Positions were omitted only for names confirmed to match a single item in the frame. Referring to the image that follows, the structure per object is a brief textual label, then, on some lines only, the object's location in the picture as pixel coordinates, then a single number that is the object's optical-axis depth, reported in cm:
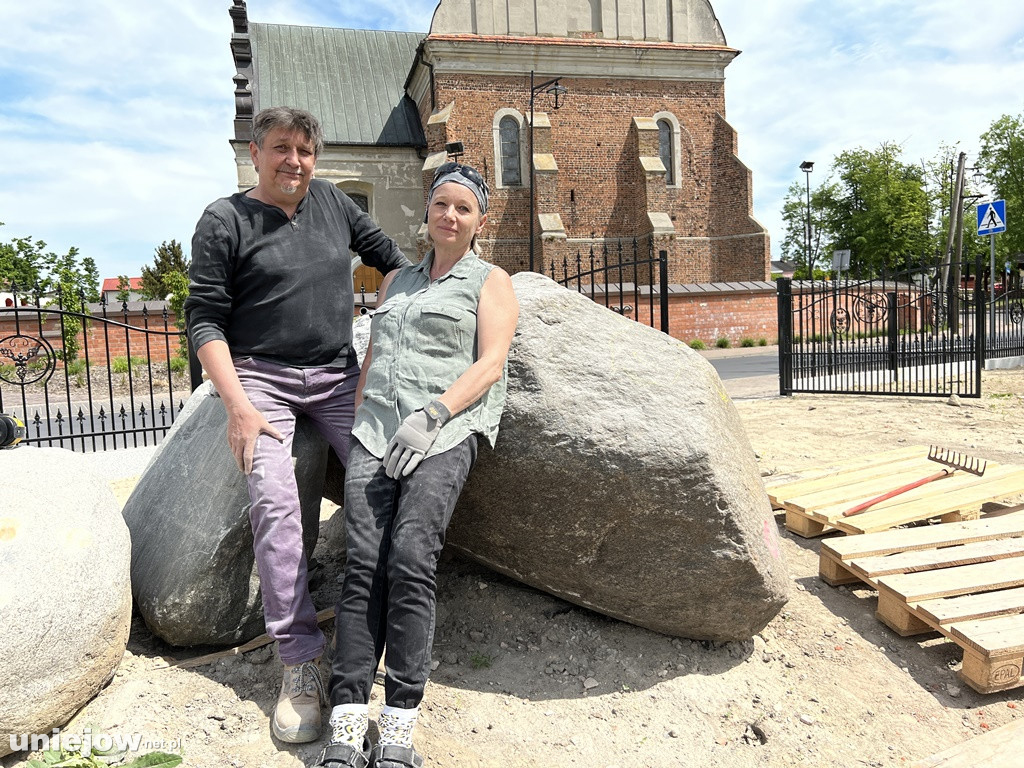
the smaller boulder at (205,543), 266
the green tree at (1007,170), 3164
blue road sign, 1209
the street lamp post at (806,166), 3397
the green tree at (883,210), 3519
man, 244
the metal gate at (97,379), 786
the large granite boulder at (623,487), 258
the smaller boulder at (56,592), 215
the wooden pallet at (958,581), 271
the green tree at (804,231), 4141
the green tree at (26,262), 2769
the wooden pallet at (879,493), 404
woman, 217
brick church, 2322
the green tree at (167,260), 4394
